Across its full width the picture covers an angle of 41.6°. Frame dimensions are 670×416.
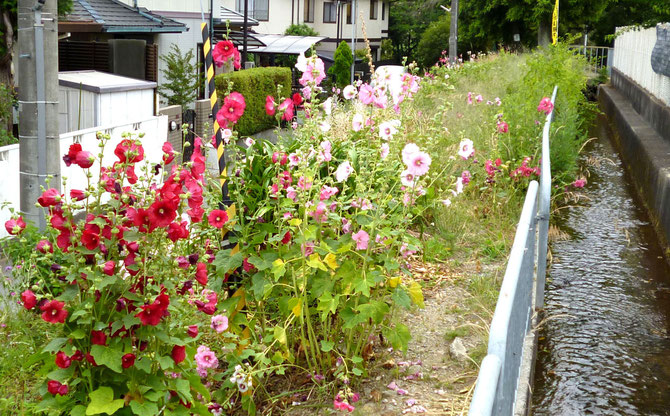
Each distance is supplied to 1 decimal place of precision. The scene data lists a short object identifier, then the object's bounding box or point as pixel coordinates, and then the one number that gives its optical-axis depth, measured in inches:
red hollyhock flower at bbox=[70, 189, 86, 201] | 127.0
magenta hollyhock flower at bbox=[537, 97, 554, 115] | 365.1
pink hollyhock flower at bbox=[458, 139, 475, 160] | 195.0
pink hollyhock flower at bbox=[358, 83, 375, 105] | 207.2
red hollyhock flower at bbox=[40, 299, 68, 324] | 121.9
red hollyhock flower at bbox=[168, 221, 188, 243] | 130.7
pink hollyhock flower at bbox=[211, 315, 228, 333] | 154.6
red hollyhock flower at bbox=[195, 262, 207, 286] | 136.3
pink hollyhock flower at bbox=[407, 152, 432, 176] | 160.6
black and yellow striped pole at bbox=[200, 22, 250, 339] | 171.6
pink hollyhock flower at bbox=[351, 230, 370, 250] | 159.5
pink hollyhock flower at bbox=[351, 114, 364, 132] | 205.5
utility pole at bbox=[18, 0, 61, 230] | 232.7
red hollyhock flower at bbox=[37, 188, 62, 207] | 126.1
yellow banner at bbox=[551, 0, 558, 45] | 856.1
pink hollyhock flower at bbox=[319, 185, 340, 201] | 168.4
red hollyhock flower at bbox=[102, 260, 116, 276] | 123.9
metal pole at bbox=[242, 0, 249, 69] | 916.6
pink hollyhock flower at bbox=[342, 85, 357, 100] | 217.6
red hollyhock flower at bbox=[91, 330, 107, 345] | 126.8
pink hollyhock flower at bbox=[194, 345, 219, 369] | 147.1
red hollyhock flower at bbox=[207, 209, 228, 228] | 153.3
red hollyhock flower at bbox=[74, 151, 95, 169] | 128.3
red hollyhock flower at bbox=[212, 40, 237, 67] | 180.4
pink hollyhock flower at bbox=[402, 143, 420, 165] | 160.2
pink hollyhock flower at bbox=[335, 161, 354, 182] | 171.6
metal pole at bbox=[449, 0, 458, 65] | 1002.1
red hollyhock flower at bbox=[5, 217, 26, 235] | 129.9
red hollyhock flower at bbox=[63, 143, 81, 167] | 129.3
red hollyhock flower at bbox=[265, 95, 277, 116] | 184.9
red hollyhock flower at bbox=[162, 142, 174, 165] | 138.6
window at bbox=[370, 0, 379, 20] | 2231.8
